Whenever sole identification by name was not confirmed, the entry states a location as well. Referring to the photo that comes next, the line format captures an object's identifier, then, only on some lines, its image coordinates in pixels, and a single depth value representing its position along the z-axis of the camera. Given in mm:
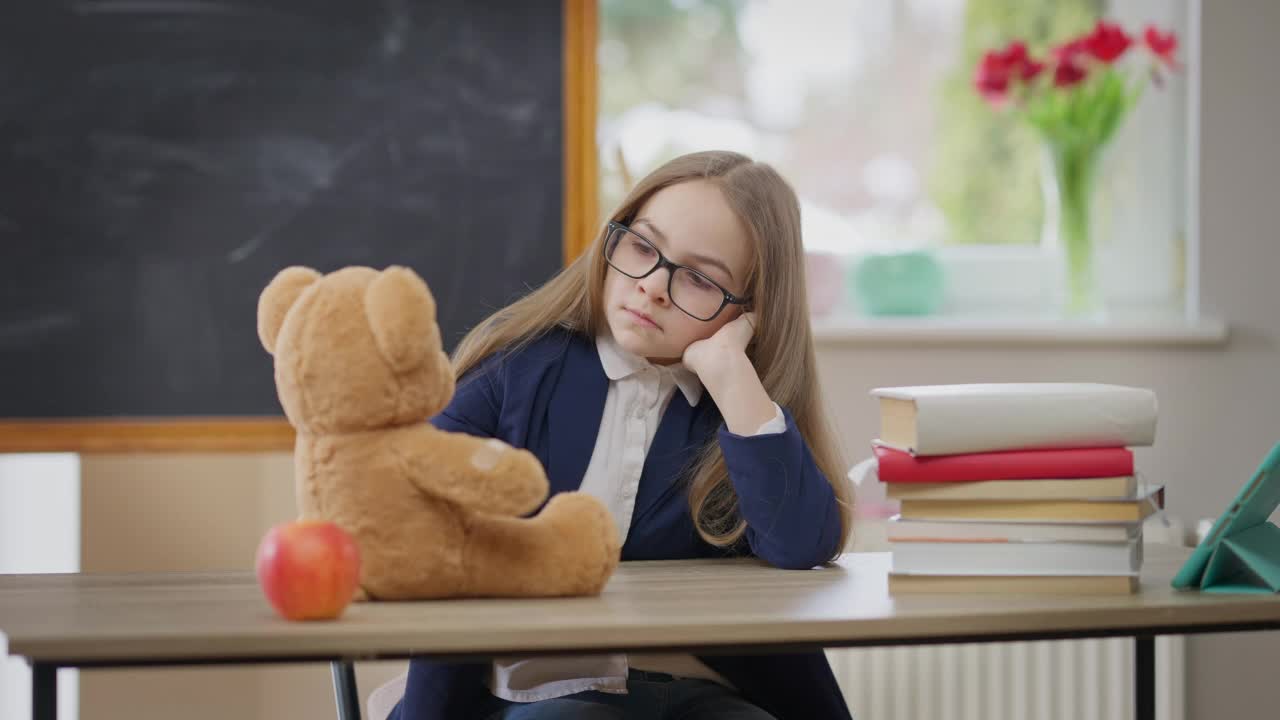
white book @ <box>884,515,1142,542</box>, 2221
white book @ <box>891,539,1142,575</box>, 2222
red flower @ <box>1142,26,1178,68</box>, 3474
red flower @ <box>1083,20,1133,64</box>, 3477
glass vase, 3576
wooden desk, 2012
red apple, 2044
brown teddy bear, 2093
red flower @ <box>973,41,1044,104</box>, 3567
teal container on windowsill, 3669
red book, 2221
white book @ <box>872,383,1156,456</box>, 2211
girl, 2375
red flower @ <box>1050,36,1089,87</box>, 3496
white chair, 2488
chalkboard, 3318
